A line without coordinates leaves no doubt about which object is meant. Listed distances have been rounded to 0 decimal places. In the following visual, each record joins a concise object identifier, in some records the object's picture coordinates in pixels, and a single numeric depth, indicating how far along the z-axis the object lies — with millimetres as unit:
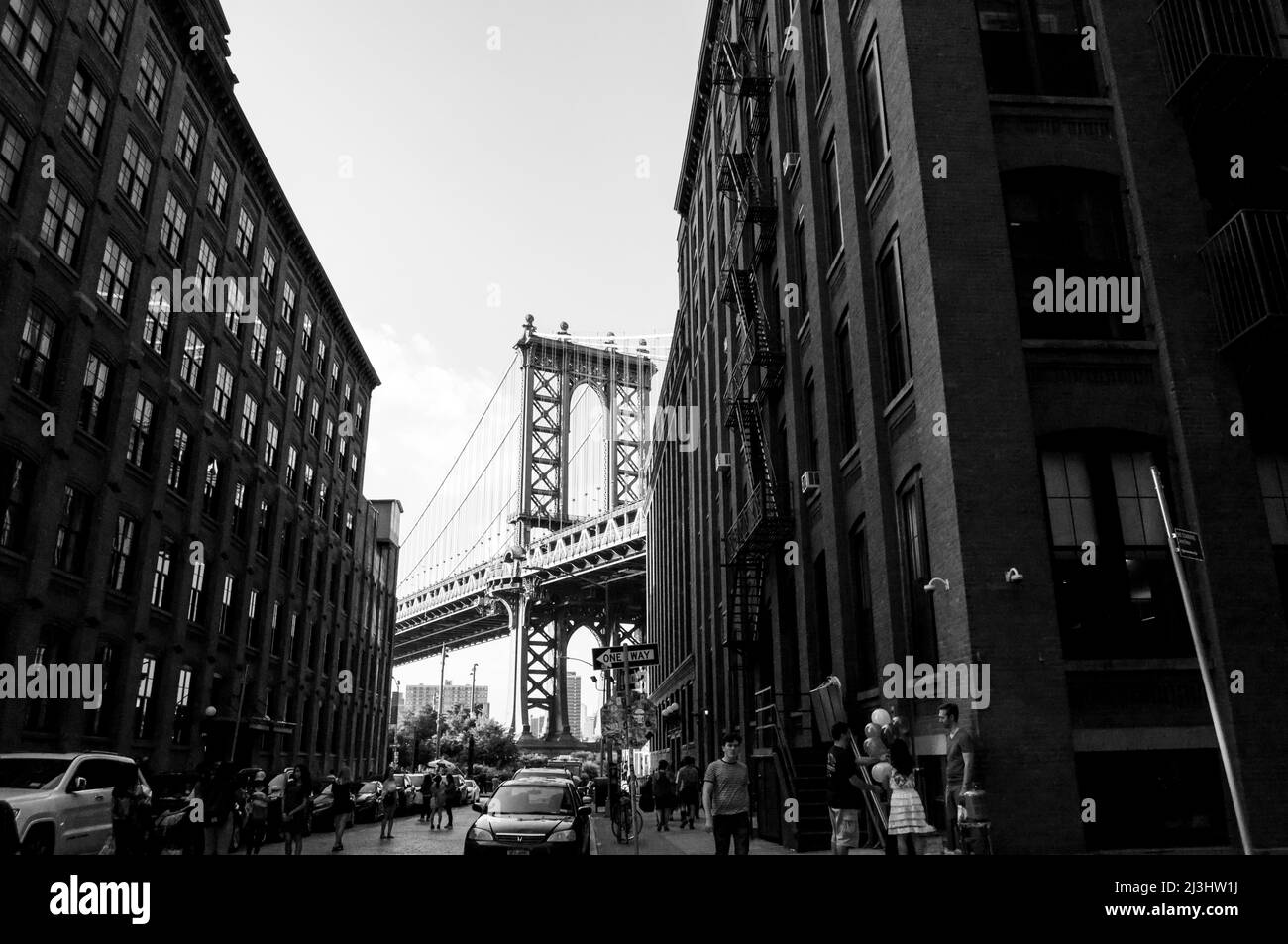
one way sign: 15875
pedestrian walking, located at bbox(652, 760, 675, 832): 27656
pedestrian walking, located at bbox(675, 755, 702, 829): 23766
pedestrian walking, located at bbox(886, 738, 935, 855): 9602
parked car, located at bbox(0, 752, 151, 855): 11773
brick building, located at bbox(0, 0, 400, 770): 22359
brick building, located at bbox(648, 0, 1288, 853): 11547
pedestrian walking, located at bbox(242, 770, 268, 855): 18031
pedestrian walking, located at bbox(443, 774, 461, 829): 30453
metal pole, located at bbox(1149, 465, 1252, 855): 8438
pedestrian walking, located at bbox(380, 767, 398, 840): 23922
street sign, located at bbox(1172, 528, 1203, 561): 9523
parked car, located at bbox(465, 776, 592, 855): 13488
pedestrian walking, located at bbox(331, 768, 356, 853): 20625
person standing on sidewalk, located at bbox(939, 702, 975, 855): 10445
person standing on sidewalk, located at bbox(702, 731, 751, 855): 11602
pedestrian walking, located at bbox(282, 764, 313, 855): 18281
